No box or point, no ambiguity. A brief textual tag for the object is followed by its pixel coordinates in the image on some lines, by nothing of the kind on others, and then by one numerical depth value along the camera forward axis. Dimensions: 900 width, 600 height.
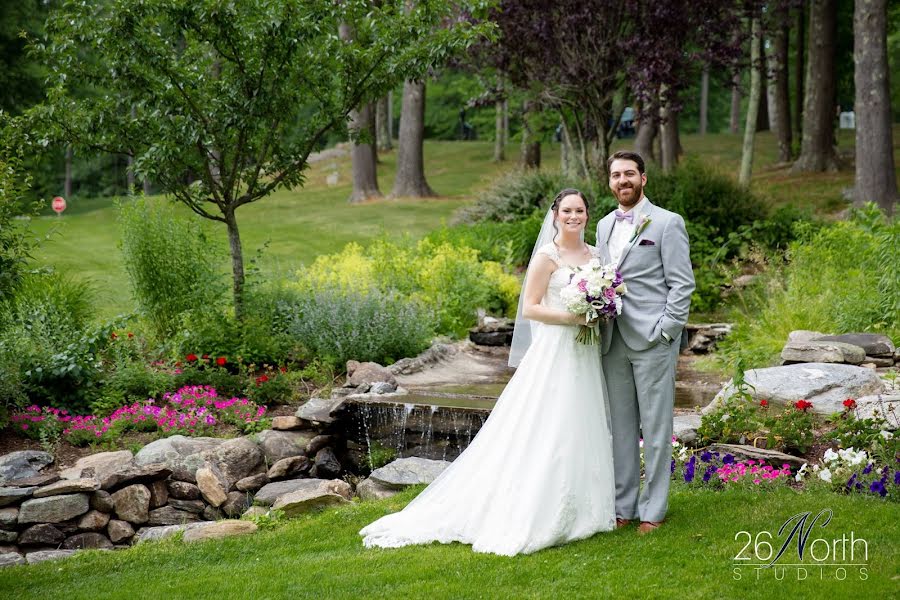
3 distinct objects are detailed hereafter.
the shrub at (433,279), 12.79
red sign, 17.78
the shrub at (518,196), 17.69
